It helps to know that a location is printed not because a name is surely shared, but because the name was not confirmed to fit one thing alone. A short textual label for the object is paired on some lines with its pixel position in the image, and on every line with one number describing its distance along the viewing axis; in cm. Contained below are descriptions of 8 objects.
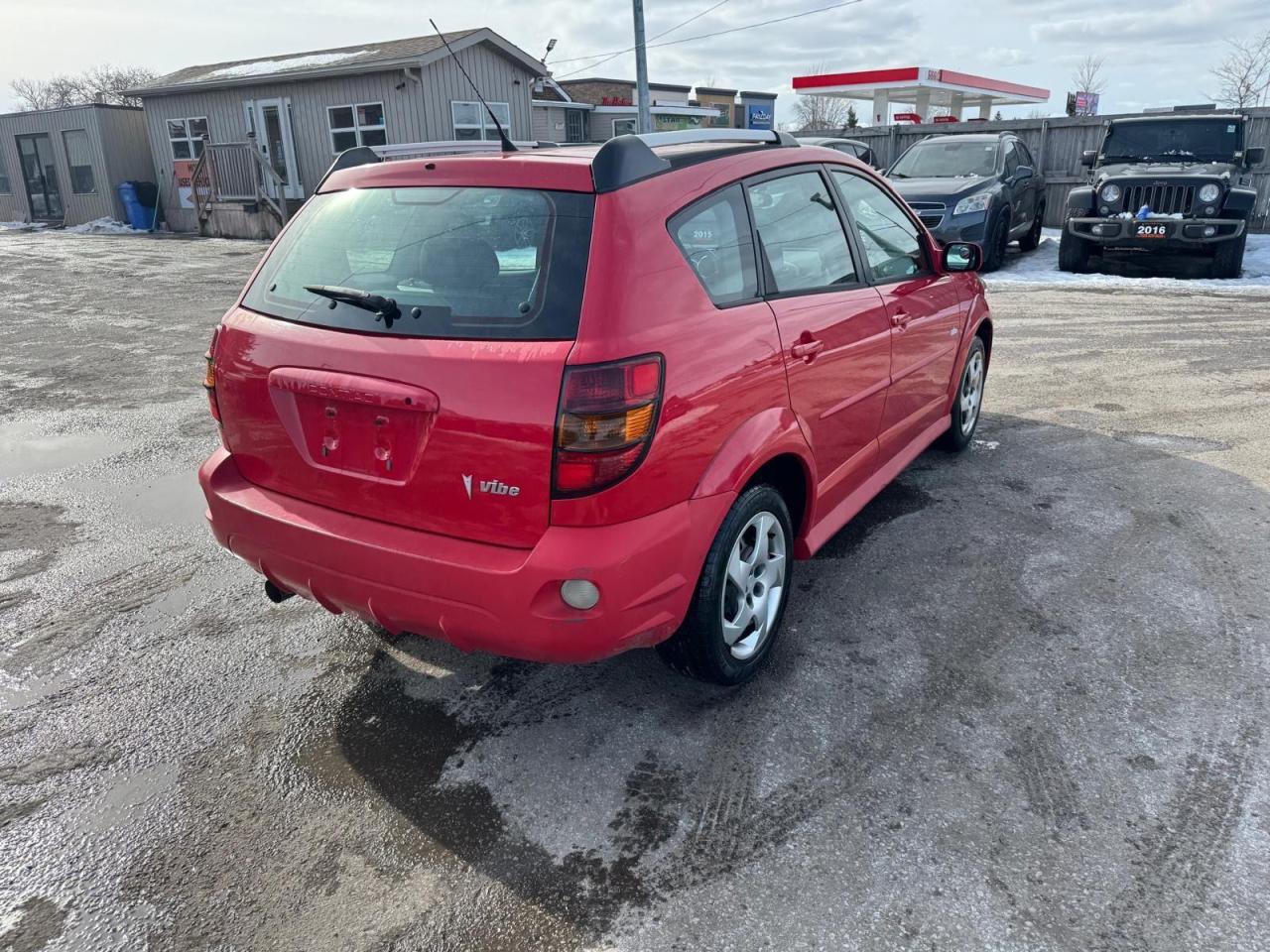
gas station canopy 2738
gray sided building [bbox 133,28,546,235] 2031
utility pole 1875
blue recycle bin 2411
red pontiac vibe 242
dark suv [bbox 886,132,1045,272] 1184
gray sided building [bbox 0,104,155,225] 2428
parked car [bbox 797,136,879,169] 1557
